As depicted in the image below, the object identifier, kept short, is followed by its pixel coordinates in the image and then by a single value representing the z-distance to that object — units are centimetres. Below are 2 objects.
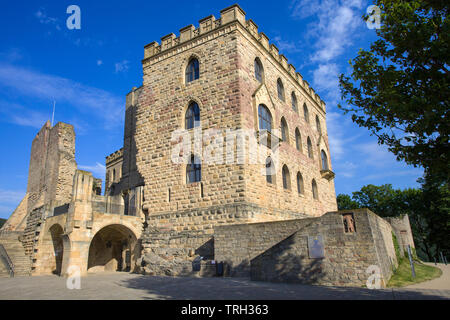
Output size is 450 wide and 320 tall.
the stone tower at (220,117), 1437
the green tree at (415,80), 677
